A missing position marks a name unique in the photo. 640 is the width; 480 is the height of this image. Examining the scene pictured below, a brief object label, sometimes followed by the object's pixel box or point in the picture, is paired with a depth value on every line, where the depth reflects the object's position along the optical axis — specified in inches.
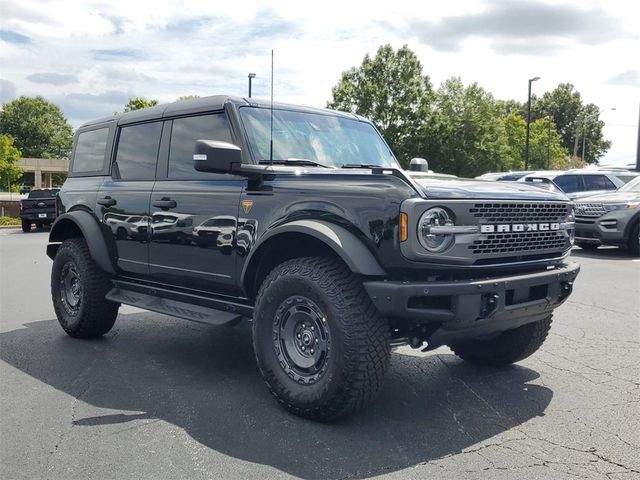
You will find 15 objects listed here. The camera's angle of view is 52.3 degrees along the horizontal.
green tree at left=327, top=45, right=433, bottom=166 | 1872.5
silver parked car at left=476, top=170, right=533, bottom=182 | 831.6
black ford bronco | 140.7
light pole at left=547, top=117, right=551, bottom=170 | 2241.6
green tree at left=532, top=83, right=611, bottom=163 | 3321.9
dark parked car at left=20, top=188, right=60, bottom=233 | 877.2
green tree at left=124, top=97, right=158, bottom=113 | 2787.9
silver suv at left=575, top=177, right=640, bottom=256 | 492.1
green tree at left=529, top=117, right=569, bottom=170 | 2348.9
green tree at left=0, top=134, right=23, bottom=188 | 1996.1
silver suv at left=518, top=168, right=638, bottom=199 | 618.5
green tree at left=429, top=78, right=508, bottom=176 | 2021.4
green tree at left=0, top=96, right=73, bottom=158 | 3882.9
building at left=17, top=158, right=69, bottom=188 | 3134.8
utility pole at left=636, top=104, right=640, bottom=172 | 935.7
